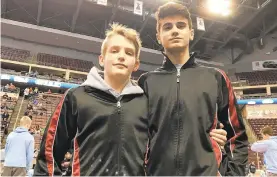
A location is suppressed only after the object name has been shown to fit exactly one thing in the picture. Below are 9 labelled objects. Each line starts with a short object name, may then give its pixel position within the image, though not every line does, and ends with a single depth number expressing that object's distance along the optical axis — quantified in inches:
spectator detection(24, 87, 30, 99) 629.0
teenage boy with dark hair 65.1
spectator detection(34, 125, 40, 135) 462.7
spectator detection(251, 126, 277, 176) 184.5
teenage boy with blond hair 65.9
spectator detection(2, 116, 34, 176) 187.8
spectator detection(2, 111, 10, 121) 493.9
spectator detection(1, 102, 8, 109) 545.9
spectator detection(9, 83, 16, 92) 630.7
